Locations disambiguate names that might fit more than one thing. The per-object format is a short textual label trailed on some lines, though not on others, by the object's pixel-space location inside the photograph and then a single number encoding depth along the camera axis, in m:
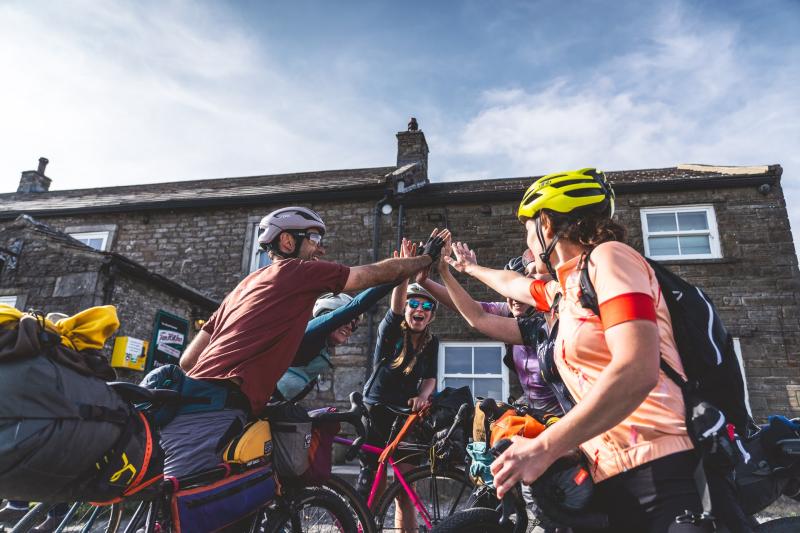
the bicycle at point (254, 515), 1.92
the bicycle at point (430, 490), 3.43
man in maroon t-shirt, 2.10
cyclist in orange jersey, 1.28
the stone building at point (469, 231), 9.77
